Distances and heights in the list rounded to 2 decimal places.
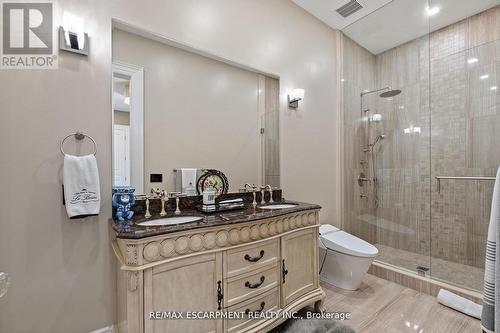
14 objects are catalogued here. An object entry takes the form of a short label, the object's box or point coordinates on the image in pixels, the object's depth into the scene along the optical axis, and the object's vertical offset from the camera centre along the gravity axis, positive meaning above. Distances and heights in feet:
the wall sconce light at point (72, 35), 4.33 +2.53
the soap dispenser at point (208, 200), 5.31 -0.76
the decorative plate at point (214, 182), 6.03 -0.38
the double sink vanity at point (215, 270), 3.64 -1.92
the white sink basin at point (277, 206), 6.35 -1.10
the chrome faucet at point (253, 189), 6.88 -0.65
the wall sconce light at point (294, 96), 7.93 +2.45
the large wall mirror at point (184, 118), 5.15 +1.30
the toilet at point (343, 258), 6.83 -2.80
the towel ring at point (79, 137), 4.34 +0.61
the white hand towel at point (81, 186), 4.11 -0.32
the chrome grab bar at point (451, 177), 7.75 -0.40
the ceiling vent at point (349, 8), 8.28 +5.84
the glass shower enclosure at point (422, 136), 8.05 +1.21
